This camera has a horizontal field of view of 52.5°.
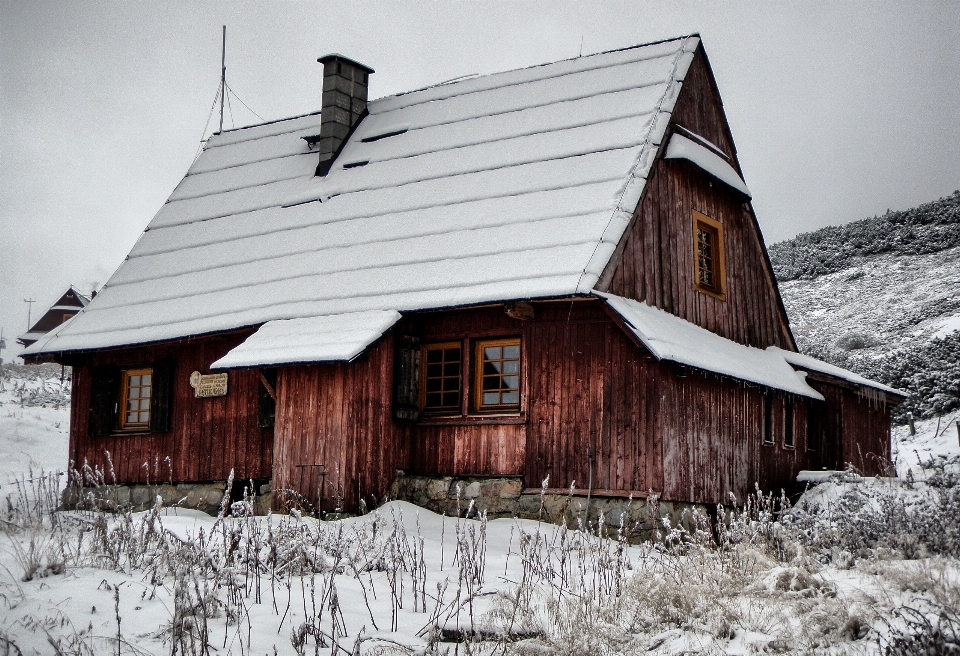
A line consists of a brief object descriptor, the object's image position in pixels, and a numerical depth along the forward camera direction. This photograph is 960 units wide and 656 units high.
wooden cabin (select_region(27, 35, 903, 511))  12.63
